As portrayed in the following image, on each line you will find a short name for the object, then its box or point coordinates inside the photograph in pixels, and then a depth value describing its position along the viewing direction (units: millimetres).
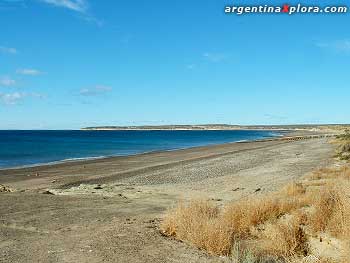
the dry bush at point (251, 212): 10133
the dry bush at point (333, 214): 8665
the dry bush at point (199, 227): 8836
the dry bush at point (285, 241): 8711
